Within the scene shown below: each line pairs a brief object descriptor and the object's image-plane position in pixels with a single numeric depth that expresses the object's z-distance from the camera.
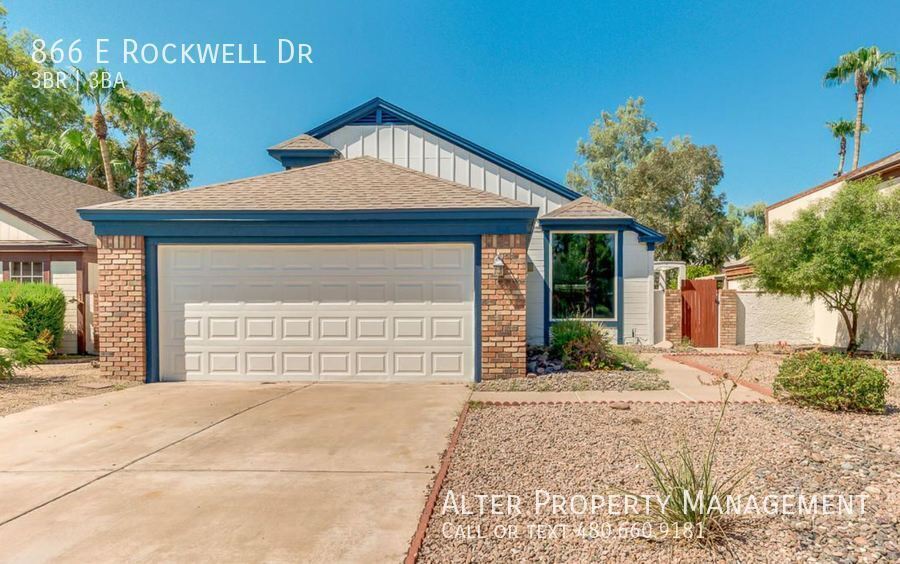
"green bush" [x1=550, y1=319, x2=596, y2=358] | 8.64
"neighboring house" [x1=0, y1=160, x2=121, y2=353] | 10.99
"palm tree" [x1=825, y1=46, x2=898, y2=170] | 24.00
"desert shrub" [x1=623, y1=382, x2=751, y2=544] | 2.76
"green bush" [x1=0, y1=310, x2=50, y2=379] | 7.81
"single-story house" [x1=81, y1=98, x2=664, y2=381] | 7.46
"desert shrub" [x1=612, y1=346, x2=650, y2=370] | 8.50
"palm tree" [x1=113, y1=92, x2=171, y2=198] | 19.36
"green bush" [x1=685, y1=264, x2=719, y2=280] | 23.19
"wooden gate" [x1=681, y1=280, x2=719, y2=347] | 12.76
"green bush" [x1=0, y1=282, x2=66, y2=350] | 9.92
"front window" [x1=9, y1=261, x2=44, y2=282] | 11.09
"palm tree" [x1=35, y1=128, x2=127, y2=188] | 19.80
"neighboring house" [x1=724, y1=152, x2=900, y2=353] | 10.82
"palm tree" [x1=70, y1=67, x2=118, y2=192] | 18.30
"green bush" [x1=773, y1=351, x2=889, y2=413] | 5.51
